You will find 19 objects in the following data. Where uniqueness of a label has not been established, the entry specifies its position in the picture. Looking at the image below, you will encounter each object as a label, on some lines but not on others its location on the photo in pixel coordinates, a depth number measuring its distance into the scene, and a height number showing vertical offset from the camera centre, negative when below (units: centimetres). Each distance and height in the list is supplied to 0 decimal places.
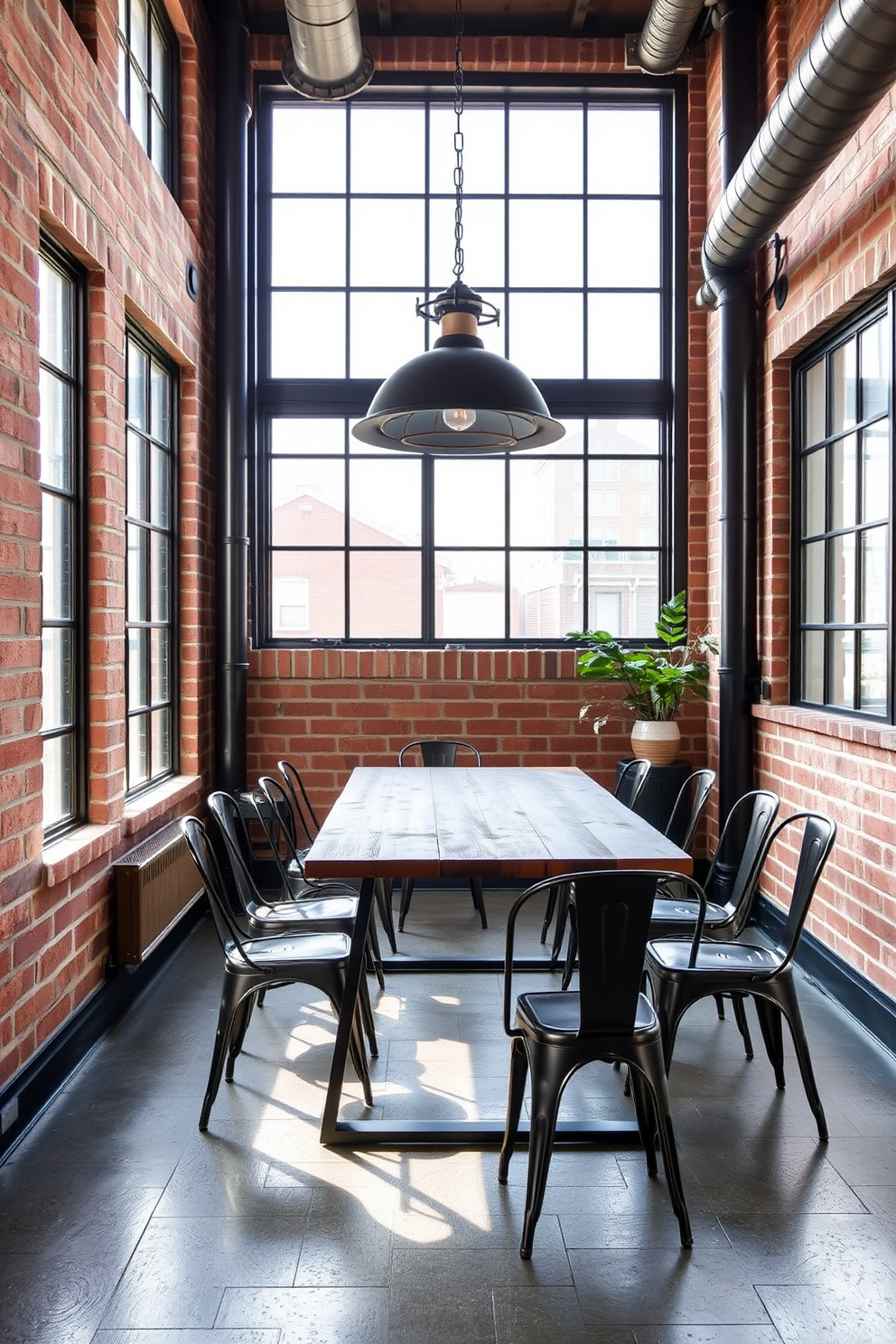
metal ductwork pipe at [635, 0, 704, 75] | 476 +296
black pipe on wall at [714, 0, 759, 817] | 493 +92
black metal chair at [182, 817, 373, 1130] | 283 -86
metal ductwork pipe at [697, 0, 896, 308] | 300 +176
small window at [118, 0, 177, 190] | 416 +249
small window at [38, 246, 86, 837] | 330 +37
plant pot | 527 -45
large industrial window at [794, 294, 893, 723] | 381 +53
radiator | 365 -89
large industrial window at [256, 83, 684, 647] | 581 +170
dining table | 269 -54
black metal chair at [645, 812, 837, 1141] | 280 -88
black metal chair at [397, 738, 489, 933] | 518 -50
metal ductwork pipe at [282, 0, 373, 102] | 452 +282
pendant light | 316 +80
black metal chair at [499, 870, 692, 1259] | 224 -85
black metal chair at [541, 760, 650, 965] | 396 -60
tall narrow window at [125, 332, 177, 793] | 430 +38
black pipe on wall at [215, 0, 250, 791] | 533 +116
